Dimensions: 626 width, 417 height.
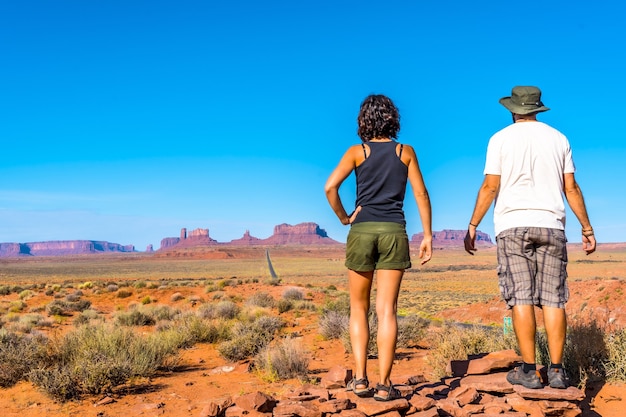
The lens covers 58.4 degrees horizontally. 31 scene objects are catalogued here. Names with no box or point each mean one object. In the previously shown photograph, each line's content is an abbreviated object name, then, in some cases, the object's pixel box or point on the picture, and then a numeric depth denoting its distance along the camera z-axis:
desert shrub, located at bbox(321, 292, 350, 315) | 14.99
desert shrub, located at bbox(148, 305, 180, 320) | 16.14
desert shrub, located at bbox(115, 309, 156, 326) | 15.66
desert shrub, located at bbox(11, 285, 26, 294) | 31.40
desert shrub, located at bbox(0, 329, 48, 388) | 7.96
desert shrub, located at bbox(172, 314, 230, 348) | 11.43
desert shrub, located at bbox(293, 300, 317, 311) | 17.70
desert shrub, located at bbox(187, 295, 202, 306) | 21.66
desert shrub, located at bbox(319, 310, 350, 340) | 11.10
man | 4.66
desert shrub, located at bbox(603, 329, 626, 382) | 5.89
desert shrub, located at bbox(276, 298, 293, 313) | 17.33
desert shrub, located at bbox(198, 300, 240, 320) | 15.37
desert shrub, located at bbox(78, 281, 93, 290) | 33.26
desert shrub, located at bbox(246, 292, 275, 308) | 18.48
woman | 4.42
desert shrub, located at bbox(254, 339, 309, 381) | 7.67
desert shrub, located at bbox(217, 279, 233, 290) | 28.45
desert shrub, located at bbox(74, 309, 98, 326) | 17.11
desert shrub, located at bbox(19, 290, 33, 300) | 26.96
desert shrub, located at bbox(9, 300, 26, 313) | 21.50
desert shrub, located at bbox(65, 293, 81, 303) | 23.56
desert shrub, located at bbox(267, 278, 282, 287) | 28.38
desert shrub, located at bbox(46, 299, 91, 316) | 20.16
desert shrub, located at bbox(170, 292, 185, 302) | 23.14
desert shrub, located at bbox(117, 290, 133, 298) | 25.73
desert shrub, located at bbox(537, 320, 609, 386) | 5.98
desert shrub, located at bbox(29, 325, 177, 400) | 7.09
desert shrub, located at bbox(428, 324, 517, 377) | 7.05
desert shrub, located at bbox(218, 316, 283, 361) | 9.60
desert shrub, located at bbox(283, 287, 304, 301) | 21.52
